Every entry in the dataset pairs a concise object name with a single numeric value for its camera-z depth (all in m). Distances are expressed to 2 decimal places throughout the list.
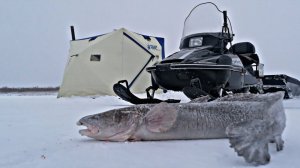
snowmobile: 2.89
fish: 1.50
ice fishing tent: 7.41
